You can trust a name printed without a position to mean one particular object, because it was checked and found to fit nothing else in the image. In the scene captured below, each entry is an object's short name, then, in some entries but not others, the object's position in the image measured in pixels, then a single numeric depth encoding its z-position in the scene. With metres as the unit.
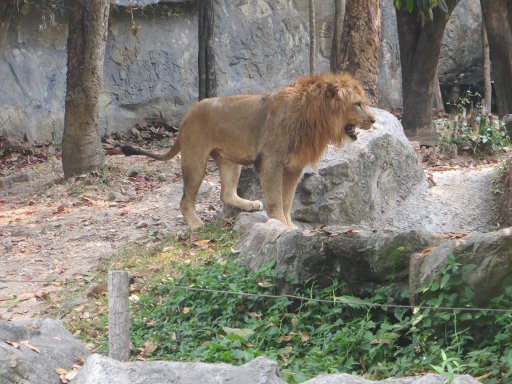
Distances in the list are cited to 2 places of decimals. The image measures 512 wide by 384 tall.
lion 18.45
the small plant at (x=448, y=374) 8.21
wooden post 10.60
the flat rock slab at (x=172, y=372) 8.98
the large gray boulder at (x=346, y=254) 12.96
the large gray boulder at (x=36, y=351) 10.17
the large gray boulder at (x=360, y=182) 19.59
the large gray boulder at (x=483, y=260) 11.45
